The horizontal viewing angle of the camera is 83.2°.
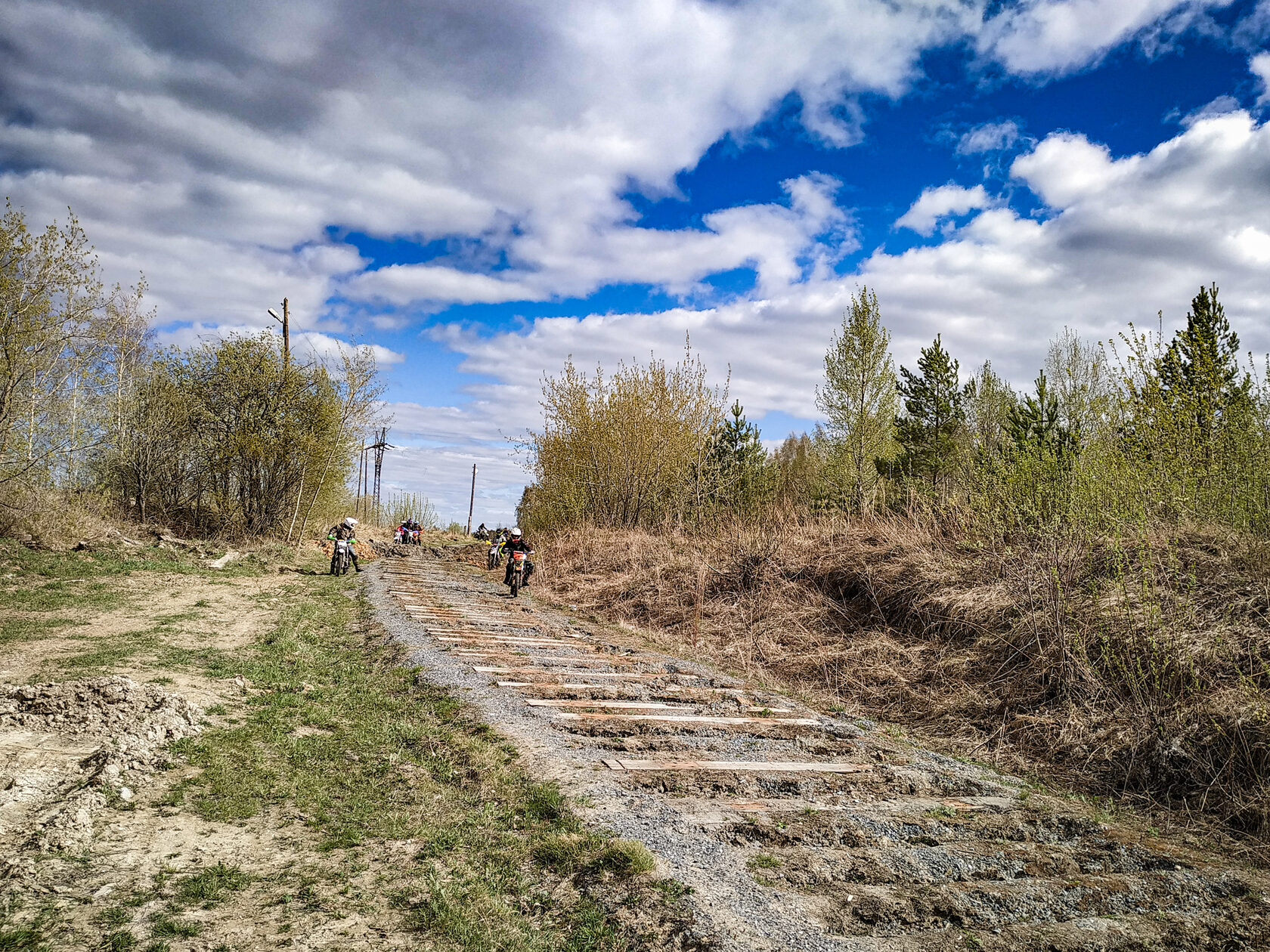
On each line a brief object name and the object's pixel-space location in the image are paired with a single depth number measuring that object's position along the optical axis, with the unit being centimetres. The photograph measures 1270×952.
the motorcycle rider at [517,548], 1617
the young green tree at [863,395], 2789
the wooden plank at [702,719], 648
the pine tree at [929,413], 2798
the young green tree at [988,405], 3278
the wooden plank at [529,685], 752
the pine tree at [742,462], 2245
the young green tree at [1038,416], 2373
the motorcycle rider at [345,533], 1894
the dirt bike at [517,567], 1602
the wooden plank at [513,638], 1025
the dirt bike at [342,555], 1891
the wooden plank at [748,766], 519
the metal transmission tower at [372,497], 5424
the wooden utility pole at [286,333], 2428
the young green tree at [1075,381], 2777
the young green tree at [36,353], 1441
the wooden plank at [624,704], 687
